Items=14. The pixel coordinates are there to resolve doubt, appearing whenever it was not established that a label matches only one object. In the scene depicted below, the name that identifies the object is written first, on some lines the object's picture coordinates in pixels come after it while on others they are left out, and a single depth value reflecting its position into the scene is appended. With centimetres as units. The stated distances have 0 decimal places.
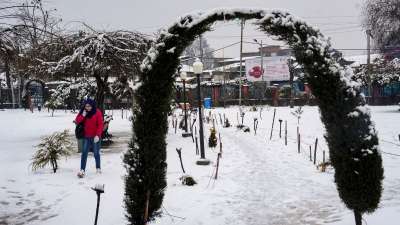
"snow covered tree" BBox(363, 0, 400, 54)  2784
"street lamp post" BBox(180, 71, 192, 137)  1722
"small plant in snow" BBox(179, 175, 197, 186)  873
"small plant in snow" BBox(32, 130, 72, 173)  987
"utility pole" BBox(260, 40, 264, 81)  4259
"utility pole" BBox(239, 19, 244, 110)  3324
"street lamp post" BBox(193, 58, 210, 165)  1119
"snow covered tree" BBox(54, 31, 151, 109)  1370
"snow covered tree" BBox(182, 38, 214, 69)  9247
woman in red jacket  955
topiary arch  443
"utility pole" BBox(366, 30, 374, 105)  3542
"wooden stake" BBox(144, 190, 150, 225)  514
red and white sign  4341
